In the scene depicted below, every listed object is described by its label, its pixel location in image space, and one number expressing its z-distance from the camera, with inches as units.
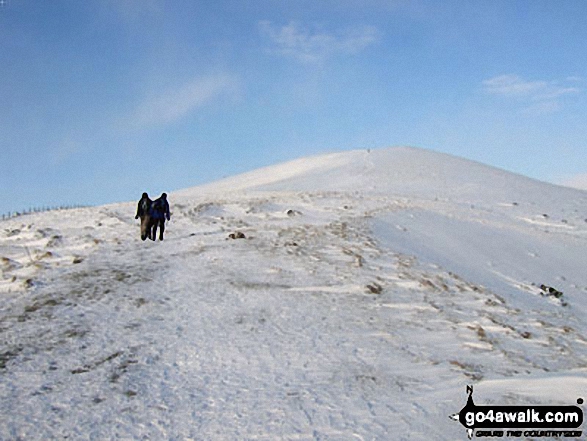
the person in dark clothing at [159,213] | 644.7
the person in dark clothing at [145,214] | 643.5
